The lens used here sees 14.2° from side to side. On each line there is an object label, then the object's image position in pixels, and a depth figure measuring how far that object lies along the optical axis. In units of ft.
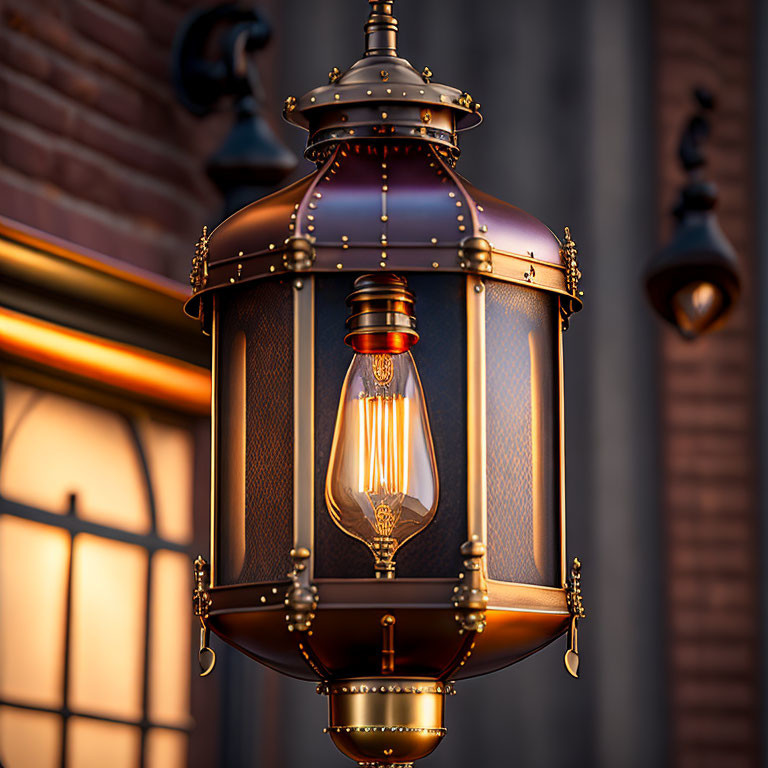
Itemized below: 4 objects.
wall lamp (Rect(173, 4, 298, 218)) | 23.41
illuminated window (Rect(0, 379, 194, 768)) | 19.94
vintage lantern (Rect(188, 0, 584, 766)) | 12.52
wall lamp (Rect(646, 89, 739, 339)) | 23.94
